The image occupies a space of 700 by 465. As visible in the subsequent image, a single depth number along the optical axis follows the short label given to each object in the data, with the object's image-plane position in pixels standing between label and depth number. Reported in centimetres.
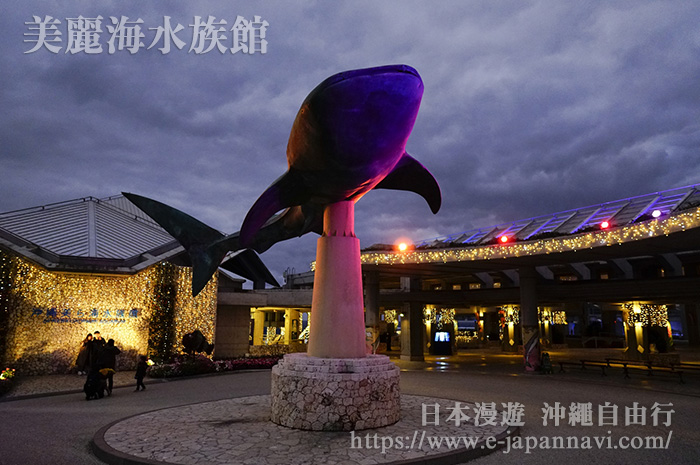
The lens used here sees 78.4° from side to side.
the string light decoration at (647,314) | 3023
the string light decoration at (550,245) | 1410
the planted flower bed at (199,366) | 1906
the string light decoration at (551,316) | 4282
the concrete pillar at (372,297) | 2756
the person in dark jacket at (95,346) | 1745
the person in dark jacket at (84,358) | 1878
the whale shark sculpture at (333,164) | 759
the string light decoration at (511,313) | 4069
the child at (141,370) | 1527
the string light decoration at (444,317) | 4644
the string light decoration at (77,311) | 1875
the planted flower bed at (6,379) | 1395
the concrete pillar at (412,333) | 3037
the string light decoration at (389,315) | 4595
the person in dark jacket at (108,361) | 1387
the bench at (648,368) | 1800
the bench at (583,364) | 2161
